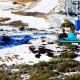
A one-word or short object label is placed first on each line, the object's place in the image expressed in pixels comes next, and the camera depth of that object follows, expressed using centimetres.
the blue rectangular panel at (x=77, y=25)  3165
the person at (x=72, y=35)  2606
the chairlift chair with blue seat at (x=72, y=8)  4316
